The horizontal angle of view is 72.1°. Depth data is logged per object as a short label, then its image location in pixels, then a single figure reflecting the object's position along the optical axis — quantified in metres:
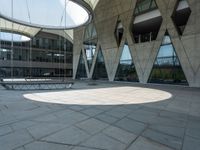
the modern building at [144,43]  13.53
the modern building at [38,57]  33.44
